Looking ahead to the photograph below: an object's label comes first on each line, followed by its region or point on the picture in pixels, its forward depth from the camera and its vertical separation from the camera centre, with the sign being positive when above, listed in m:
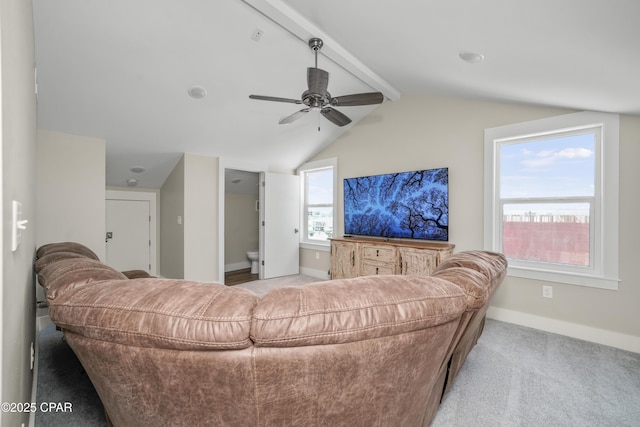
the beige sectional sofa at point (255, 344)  0.83 -0.41
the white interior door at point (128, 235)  4.58 -0.36
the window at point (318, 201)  5.25 +0.25
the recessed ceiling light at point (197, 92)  3.21 +1.42
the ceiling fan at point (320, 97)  2.35 +1.09
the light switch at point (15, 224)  0.81 -0.03
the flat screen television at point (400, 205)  3.77 +0.13
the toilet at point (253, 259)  5.72 -0.93
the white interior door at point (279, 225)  5.14 -0.22
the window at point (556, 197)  2.71 +0.18
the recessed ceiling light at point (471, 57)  2.30 +1.32
